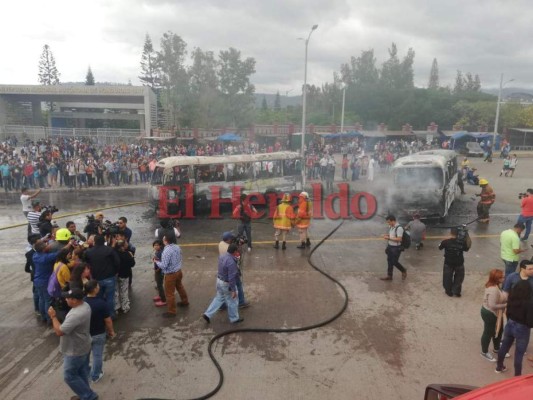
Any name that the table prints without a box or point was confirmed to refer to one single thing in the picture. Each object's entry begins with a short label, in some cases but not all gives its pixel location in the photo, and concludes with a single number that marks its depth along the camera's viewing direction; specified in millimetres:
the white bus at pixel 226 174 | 14945
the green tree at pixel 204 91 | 48500
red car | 2641
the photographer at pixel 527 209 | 11453
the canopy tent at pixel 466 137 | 45081
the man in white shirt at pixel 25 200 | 11805
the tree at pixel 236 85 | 50750
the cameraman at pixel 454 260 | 7965
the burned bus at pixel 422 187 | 14086
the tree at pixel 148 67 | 72812
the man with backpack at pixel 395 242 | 8719
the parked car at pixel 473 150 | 39781
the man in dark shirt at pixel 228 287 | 6762
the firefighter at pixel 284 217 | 10945
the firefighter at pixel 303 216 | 10938
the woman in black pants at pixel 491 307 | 5684
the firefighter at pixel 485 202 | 13969
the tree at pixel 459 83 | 121412
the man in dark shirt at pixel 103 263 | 6566
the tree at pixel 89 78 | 99312
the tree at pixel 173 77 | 49219
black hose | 5204
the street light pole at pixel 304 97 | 23858
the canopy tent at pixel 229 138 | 36000
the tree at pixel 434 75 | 132375
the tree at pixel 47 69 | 90500
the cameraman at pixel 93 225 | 9131
